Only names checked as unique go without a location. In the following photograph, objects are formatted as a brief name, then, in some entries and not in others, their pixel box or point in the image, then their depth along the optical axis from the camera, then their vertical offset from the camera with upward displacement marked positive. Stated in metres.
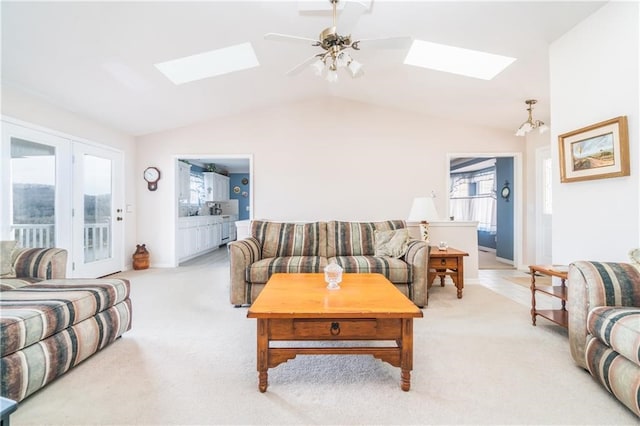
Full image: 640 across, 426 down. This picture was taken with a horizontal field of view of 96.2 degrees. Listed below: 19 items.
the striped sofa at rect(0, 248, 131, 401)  1.43 -0.61
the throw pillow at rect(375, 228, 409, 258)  3.12 -0.33
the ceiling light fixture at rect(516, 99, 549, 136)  3.83 +1.19
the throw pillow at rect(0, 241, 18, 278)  2.23 -0.35
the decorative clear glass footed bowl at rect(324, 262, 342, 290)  2.07 -0.45
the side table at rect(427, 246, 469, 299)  3.20 -0.61
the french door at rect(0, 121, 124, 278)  2.99 +0.23
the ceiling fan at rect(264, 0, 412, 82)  2.15 +1.31
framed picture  2.04 +0.47
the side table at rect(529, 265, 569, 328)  2.22 -0.67
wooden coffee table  1.55 -0.63
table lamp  3.46 +0.02
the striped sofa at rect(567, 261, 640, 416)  1.36 -0.60
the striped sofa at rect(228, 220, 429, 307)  2.89 -0.47
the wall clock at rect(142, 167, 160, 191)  4.95 +0.67
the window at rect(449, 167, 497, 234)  7.19 +0.42
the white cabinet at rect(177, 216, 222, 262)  5.45 -0.46
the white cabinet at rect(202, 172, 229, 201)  7.76 +0.79
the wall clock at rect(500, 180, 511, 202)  5.75 +0.42
